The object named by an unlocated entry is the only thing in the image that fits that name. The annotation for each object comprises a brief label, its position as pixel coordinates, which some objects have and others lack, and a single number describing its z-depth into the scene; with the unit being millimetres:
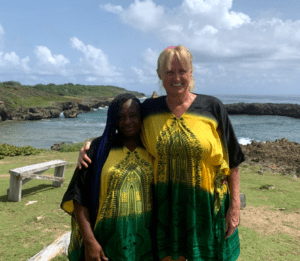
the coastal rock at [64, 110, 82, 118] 52750
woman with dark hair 2004
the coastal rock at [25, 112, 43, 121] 45125
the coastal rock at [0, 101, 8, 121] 41562
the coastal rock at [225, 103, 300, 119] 50125
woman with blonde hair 2045
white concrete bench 6457
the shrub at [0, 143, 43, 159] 12670
